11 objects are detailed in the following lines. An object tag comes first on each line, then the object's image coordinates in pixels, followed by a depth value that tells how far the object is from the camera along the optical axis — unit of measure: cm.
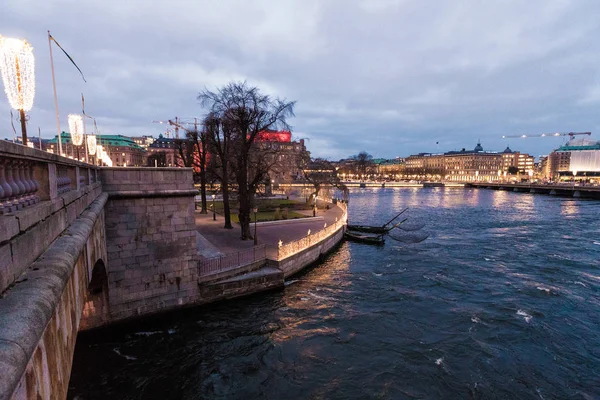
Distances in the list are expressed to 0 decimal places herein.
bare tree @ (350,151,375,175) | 17438
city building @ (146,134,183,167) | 12425
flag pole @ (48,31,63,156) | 1097
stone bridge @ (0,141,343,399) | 243
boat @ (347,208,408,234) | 3309
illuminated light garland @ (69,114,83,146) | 1573
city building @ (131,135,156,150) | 18812
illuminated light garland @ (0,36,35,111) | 823
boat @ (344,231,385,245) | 2958
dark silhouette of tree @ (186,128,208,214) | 3006
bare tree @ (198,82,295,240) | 2231
